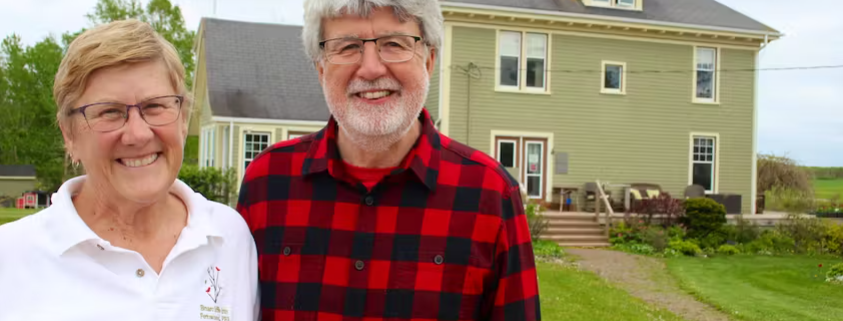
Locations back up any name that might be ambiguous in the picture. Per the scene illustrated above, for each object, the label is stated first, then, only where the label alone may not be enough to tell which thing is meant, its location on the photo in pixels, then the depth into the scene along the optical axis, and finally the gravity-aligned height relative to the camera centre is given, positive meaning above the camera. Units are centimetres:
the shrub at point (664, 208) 1762 -91
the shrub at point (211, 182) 1723 -61
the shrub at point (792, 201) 1870 -70
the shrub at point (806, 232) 1670 -133
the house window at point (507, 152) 1944 +32
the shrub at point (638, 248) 1602 -172
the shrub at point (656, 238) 1616 -149
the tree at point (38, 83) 3438 +313
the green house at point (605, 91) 1891 +198
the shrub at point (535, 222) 1619 -121
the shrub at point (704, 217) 1730 -105
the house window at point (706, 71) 2073 +272
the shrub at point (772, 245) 1662 -159
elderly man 254 -18
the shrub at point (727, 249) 1626 -168
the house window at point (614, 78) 2002 +239
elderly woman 204 -21
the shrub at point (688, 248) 1585 -163
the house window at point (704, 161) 2098 +26
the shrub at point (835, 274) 1254 -165
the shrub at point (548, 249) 1483 -167
